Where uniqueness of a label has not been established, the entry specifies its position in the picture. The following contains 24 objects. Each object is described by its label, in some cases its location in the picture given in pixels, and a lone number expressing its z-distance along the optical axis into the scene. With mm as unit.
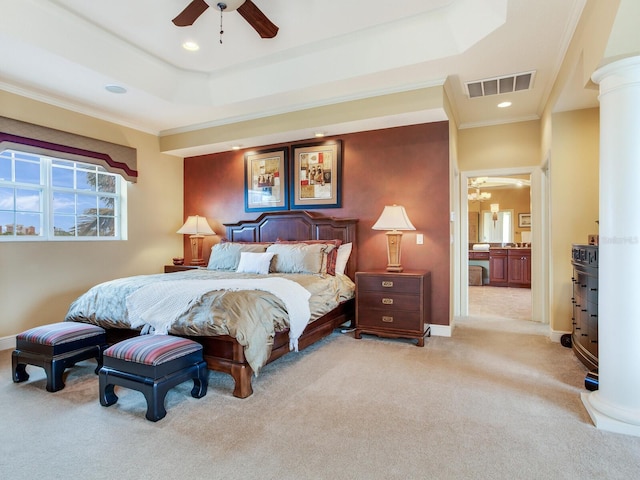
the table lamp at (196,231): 5309
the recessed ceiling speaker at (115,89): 3793
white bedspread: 2766
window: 3879
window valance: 3777
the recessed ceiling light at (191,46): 3529
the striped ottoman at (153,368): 2213
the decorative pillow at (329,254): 4168
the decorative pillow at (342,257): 4426
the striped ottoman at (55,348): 2646
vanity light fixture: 10094
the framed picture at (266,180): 5055
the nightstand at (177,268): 5080
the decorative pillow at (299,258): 4078
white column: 2064
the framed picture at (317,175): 4711
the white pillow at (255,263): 4144
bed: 2596
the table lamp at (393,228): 4035
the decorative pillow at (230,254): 4586
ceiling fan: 2580
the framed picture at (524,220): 9836
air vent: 3715
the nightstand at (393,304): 3762
